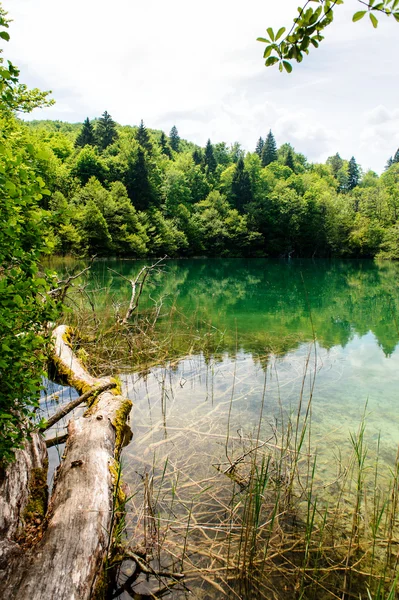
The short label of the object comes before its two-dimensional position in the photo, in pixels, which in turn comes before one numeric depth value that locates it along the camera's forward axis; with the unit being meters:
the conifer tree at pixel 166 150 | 82.44
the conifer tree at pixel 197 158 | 71.81
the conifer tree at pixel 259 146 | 91.24
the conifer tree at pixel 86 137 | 56.81
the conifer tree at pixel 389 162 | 109.88
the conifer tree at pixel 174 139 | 94.28
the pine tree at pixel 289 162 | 80.31
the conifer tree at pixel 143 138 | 60.62
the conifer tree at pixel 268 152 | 84.75
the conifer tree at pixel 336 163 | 110.25
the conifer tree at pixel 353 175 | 96.12
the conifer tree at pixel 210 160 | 70.69
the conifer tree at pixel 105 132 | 59.28
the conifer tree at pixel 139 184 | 51.06
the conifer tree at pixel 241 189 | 59.91
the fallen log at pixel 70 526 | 1.87
